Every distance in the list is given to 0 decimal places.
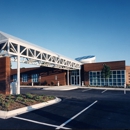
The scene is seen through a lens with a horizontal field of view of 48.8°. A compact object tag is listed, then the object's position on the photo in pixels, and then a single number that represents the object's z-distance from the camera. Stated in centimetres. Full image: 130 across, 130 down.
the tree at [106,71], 2730
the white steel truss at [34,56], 1342
